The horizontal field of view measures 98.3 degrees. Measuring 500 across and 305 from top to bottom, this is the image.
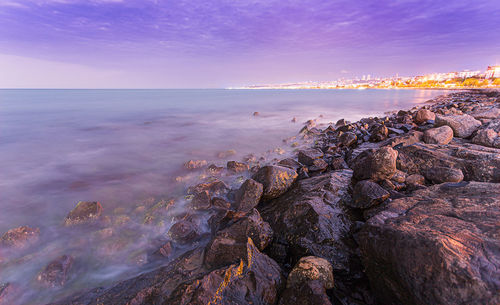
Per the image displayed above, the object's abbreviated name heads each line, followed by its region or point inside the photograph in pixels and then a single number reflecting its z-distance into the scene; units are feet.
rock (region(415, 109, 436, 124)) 31.07
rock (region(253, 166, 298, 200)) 13.53
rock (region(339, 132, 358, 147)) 24.85
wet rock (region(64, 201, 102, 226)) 14.30
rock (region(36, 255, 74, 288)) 10.17
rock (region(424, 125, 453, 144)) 17.31
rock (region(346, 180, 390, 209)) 10.11
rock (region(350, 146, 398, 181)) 12.06
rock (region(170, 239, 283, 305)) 6.42
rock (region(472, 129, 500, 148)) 15.83
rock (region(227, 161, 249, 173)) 21.40
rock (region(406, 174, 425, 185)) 12.03
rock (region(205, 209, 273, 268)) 7.92
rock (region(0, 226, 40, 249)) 12.36
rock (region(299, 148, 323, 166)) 18.92
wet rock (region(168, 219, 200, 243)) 12.03
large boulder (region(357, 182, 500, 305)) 4.90
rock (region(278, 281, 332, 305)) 6.15
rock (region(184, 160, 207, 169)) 23.52
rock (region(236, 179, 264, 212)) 13.12
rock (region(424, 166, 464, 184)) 11.43
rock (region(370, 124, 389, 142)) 24.14
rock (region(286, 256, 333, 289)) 6.89
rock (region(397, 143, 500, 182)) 11.44
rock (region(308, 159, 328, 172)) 17.50
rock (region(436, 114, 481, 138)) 19.29
